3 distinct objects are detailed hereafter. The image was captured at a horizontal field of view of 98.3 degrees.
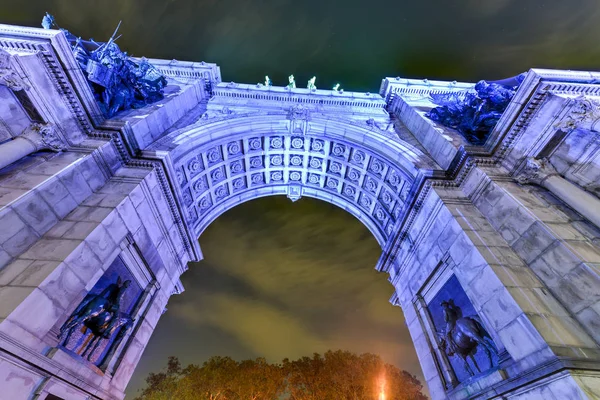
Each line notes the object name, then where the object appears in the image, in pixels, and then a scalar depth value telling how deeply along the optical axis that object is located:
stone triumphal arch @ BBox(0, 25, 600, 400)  5.78
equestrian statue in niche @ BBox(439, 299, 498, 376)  6.98
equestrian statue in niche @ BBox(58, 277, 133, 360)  6.73
